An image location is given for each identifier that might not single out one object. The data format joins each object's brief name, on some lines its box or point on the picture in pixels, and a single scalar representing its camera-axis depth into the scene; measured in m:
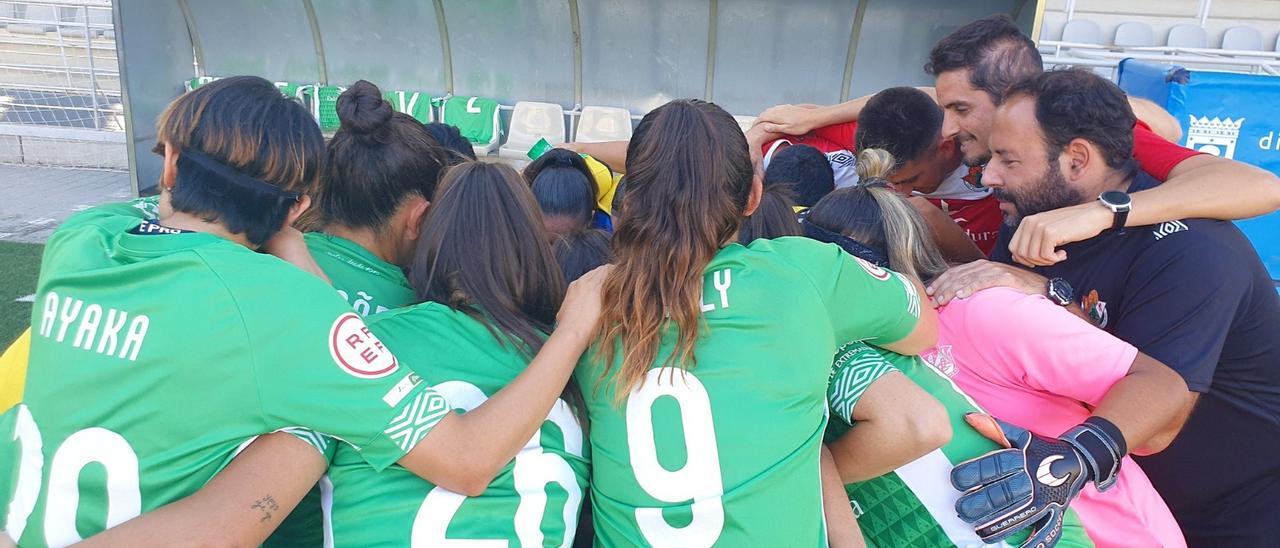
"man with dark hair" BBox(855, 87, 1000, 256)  3.07
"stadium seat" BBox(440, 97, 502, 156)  7.80
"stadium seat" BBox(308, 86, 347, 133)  7.76
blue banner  5.28
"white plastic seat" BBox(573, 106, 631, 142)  7.66
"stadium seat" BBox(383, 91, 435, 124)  7.91
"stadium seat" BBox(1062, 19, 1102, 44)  11.46
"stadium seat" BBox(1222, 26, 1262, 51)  11.66
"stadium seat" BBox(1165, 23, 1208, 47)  11.60
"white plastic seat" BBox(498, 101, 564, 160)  7.80
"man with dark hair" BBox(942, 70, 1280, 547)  1.86
